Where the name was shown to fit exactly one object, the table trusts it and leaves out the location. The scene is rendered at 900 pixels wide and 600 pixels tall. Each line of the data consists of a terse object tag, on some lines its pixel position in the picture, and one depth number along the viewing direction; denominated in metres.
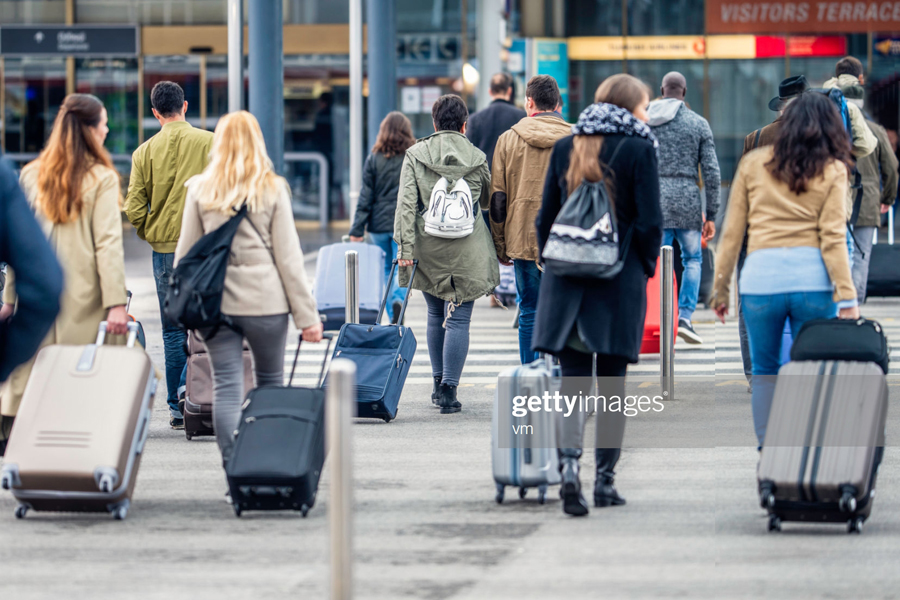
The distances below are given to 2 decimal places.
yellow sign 53.59
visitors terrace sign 52.41
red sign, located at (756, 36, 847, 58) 52.75
